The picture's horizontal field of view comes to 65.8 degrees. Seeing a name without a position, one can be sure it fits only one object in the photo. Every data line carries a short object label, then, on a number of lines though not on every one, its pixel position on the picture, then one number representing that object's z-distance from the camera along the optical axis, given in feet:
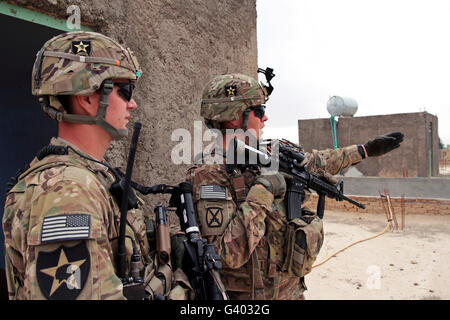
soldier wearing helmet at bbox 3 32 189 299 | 2.97
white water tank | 54.60
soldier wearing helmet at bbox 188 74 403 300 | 5.97
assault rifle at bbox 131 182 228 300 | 4.58
